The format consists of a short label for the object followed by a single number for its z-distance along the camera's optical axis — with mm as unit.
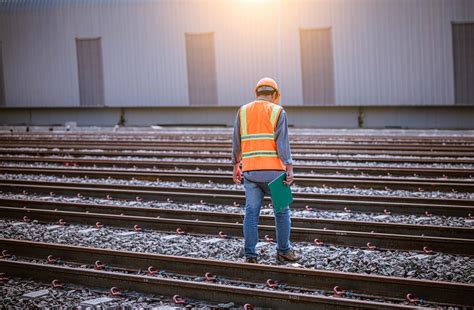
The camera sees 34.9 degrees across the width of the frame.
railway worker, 7980
